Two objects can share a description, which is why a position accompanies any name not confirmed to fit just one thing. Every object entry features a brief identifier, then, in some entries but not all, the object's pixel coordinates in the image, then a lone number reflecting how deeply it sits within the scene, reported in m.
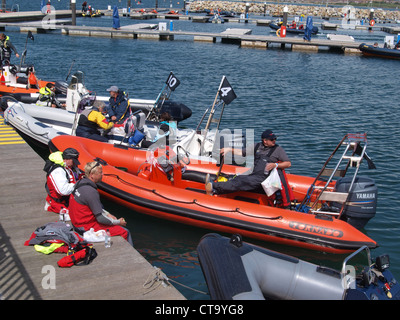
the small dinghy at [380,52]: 27.52
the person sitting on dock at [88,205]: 5.32
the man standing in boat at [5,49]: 13.81
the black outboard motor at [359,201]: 6.58
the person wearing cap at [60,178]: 5.90
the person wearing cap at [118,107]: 9.91
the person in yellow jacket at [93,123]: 8.86
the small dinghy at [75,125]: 8.73
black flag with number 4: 8.39
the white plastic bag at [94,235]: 5.46
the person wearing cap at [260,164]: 6.66
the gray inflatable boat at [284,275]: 4.61
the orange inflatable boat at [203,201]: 6.52
